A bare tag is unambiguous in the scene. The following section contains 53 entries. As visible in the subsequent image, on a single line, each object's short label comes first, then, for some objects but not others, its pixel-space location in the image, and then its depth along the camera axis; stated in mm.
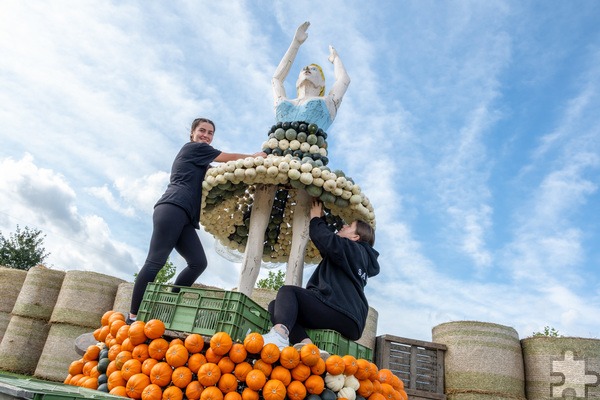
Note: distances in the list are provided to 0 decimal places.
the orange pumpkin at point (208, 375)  2312
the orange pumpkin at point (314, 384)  2365
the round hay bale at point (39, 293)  6082
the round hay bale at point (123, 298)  5543
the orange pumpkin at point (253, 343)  2383
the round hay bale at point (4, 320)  6398
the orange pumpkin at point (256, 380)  2303
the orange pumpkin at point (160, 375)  2375
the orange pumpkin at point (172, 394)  2300
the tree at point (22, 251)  21297
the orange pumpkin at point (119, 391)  2360
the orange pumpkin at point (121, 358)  2535
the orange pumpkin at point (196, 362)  2396
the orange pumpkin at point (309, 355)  2377
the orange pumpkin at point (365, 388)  2527
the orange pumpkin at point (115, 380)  2455
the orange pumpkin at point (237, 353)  2375
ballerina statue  3449
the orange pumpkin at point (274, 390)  2271
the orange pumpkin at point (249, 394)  2285
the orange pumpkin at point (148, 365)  2438
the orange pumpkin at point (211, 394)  2258
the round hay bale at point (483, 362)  4633
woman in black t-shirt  3034
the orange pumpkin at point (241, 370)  2369
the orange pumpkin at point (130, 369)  2451
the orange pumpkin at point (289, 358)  2369
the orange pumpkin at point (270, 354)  2375
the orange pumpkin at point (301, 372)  2371
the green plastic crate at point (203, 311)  2514
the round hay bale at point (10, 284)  6516
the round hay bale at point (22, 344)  5816
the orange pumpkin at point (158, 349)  2486
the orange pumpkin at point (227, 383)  2314
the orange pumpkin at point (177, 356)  2400
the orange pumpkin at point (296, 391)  2320
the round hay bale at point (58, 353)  5449
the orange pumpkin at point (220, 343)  2354
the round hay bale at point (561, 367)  4465
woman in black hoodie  2717
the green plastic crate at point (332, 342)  2732
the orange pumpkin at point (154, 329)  2516
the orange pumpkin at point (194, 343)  2443
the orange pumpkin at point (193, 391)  2316
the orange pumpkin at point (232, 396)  2270
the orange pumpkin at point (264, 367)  2373
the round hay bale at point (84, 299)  5781
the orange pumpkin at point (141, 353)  2516
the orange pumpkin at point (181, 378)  2350
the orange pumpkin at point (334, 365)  2414
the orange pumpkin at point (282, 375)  2340
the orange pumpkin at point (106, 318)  3031
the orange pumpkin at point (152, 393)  2312
